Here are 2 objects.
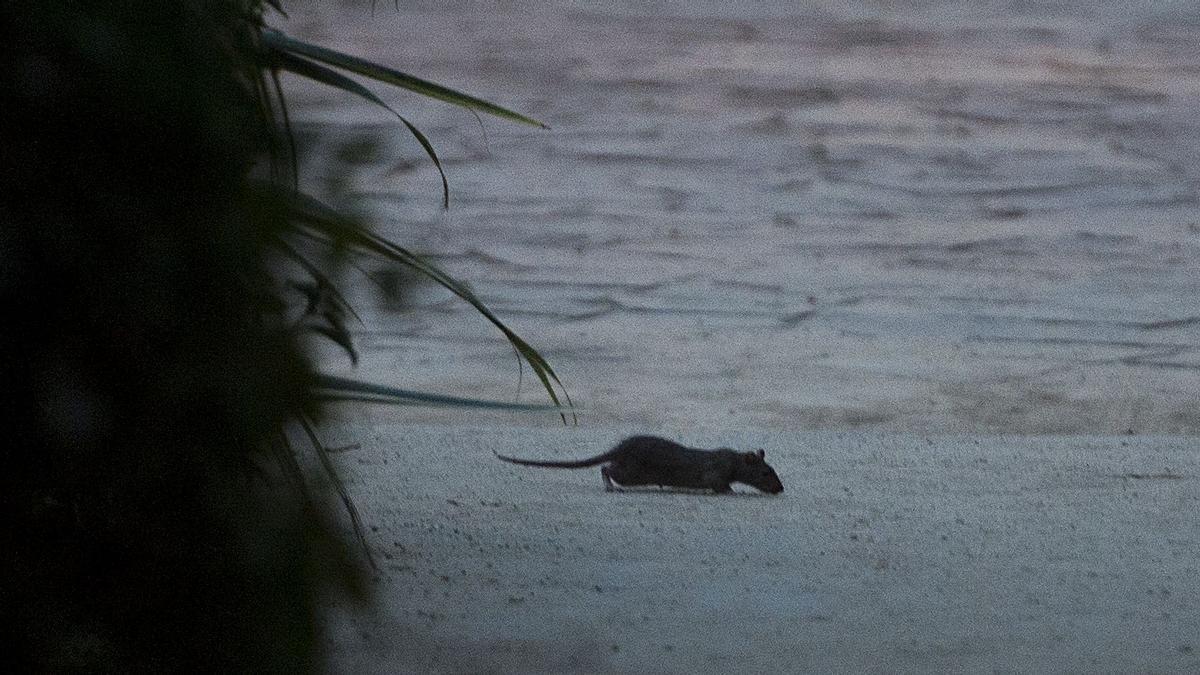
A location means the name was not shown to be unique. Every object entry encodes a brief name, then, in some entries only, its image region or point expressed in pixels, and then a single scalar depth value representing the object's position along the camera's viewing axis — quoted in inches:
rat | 589.5
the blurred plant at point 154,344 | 337.2
